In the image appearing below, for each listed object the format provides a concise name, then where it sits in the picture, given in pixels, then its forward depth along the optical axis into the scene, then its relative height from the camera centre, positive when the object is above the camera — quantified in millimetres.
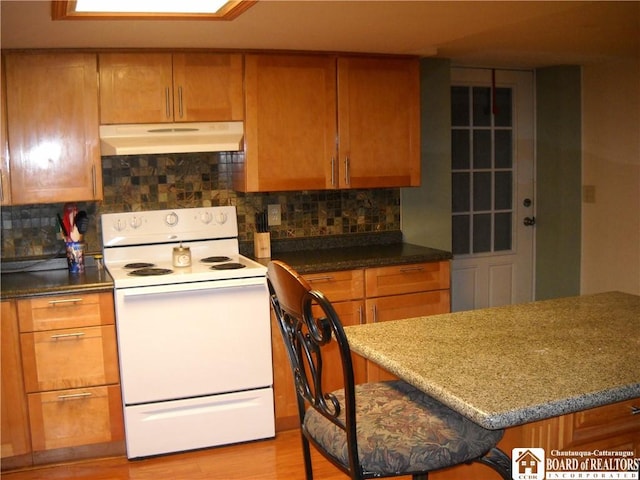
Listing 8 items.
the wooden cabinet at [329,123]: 3779 +310
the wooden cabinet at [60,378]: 3244 -871
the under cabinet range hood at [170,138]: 3549 +239
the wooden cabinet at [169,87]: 3535 +492
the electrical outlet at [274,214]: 4176 -189
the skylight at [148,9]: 2533 +655
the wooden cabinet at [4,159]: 3375 +150
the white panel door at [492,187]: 4824 -90
